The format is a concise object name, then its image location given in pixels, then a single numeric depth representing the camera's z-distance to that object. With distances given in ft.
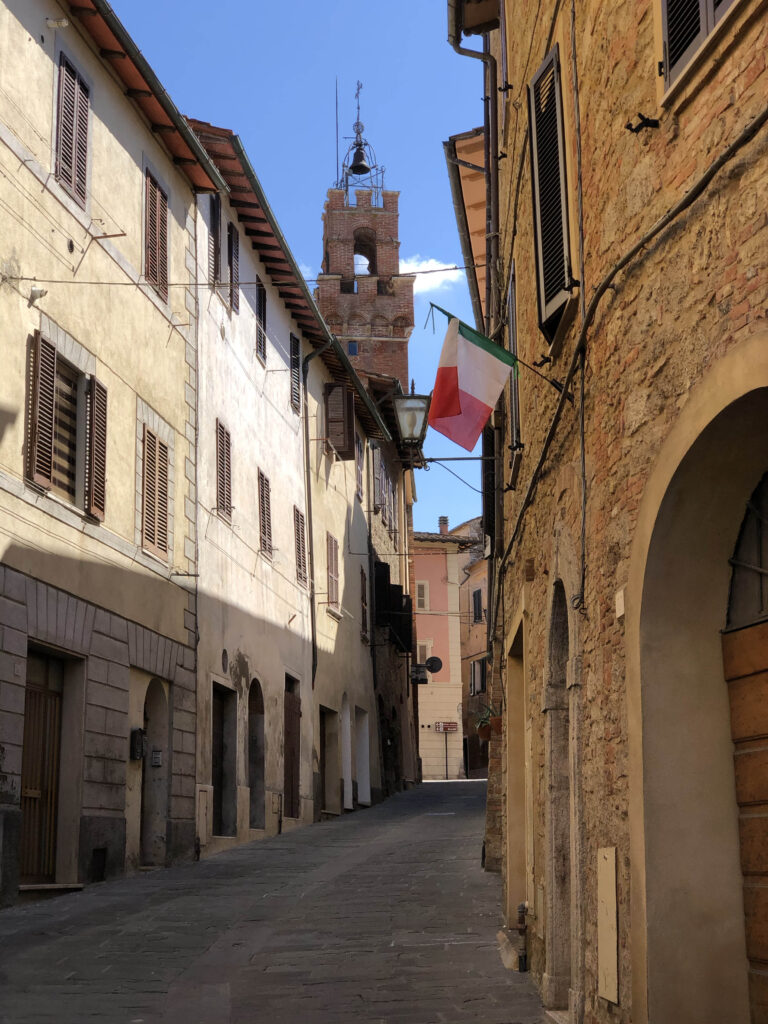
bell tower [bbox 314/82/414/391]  175.63
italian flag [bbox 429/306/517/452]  25.30
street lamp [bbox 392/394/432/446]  47.11
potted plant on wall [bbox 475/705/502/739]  46.75
